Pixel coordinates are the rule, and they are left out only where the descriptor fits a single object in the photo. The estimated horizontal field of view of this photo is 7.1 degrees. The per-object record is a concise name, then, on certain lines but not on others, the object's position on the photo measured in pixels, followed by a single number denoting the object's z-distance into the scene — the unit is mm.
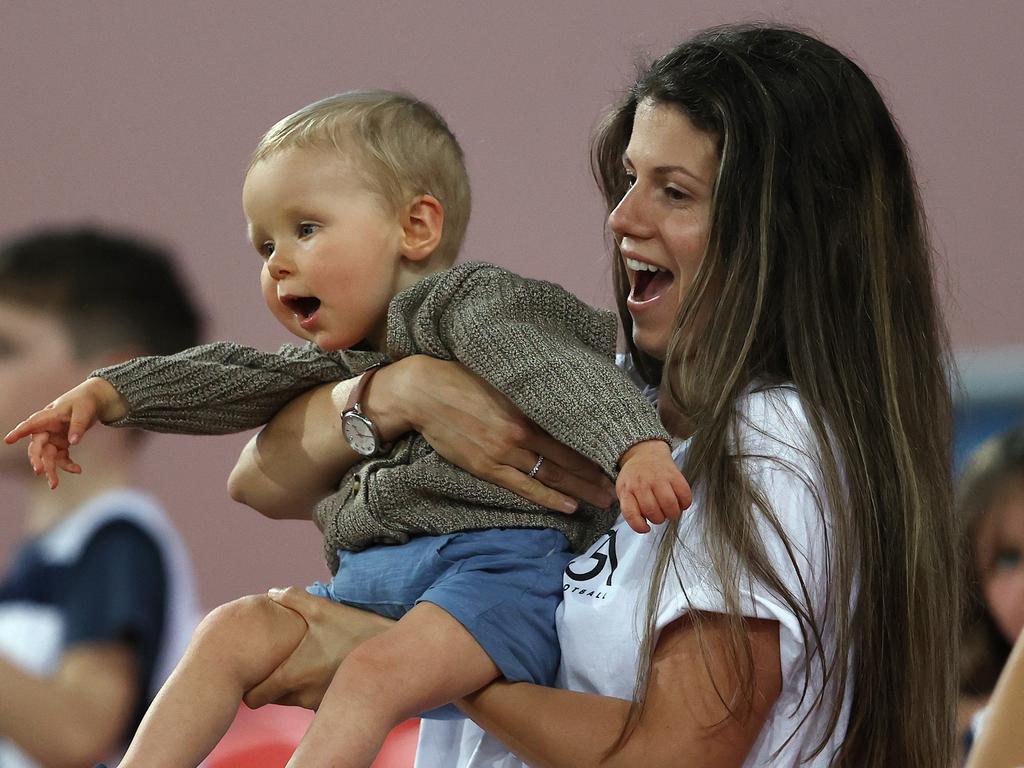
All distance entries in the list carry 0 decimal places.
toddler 5402
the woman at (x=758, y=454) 5407
